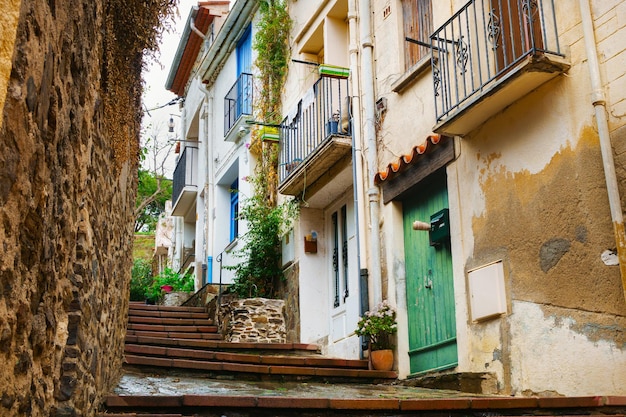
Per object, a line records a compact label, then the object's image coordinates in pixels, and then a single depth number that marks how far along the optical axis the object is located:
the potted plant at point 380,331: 8.42
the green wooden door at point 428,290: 7.95
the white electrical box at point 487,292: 6.85
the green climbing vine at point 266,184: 12.21
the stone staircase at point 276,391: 5.19
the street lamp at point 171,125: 24.49
